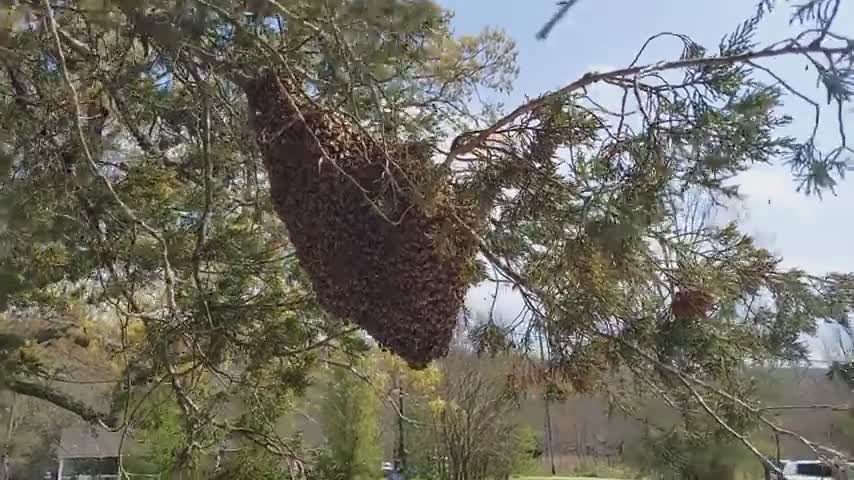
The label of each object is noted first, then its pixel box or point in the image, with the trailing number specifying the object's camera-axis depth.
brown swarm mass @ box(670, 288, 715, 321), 1.57
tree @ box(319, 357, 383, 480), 9.27
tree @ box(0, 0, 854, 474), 1.40
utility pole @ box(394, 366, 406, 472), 9.71
